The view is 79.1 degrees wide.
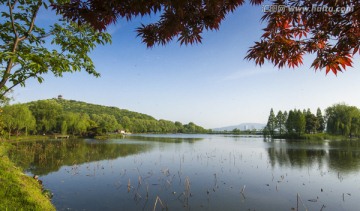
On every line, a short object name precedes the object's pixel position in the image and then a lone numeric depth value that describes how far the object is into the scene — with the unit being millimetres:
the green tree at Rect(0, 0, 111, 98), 4540
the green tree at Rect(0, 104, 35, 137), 51312
